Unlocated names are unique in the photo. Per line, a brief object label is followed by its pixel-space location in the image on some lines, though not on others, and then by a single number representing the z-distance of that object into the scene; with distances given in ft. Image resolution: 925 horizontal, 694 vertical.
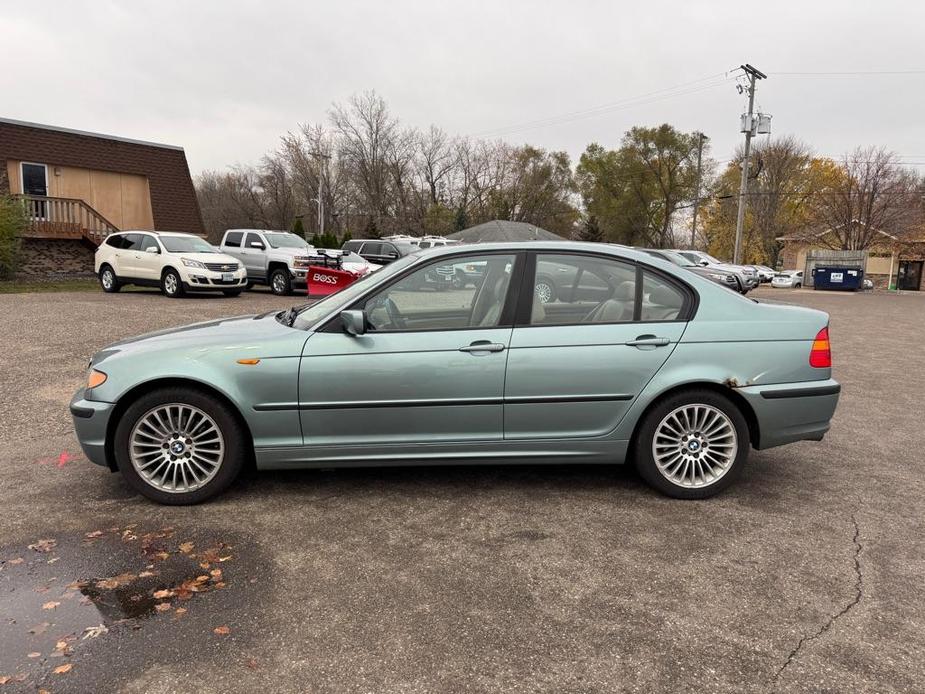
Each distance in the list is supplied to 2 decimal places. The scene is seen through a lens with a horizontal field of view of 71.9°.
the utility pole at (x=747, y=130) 121.29
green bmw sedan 12.54
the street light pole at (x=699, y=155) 187.73
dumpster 126.62
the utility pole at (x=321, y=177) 181.43
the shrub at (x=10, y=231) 67.05
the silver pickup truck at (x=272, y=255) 60.39
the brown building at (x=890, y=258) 154.92
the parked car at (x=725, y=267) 89.86
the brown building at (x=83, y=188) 77.66
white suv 55.01
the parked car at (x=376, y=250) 84.70
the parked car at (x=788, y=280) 145.48
